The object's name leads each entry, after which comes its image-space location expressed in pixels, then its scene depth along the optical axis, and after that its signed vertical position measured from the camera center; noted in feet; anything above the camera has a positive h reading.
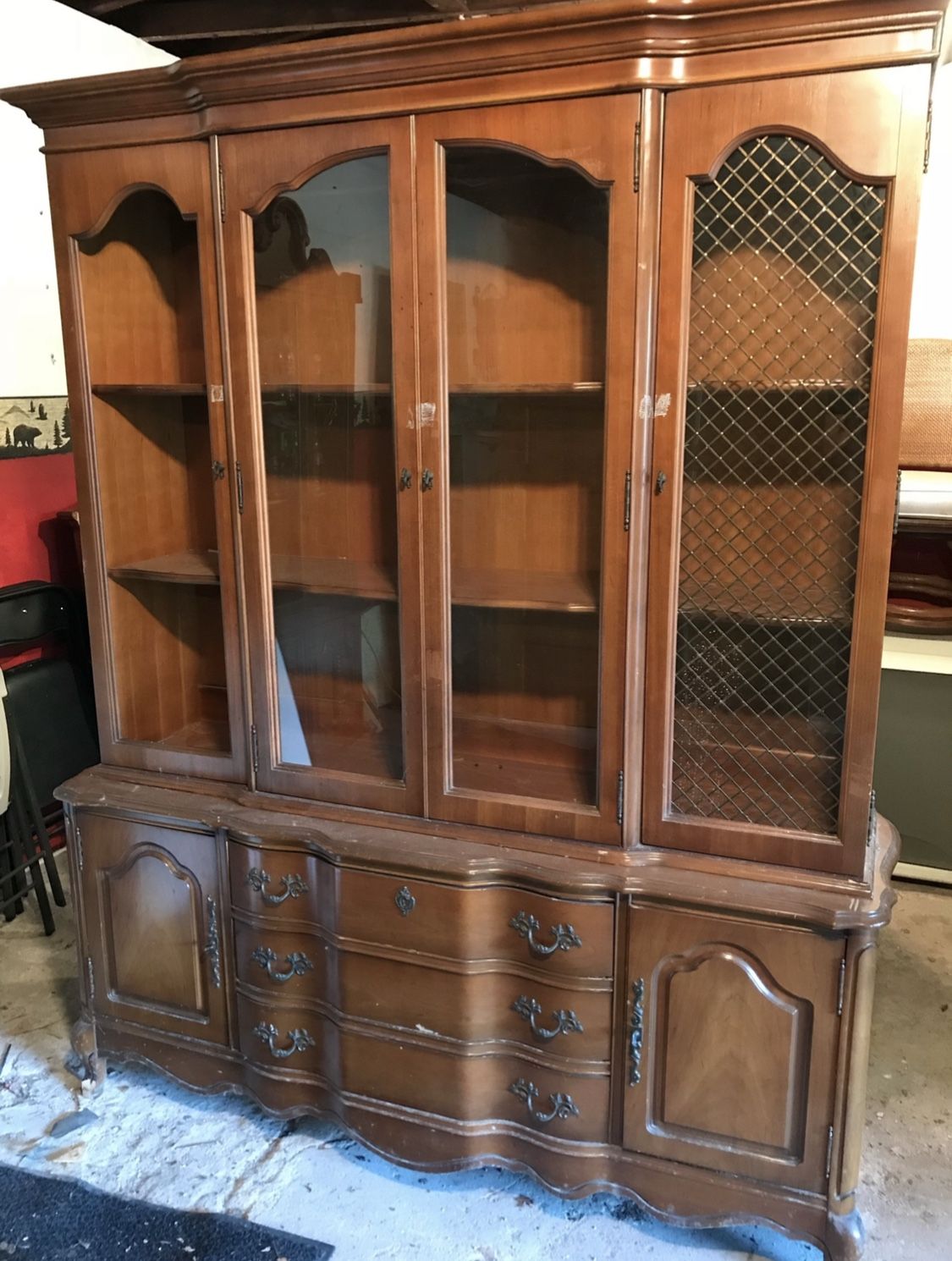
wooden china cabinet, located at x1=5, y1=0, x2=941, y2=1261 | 4.58 -0.73
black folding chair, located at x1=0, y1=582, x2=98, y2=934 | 8.69 -2.75
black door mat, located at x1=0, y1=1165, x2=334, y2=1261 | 5.44 -4.53
